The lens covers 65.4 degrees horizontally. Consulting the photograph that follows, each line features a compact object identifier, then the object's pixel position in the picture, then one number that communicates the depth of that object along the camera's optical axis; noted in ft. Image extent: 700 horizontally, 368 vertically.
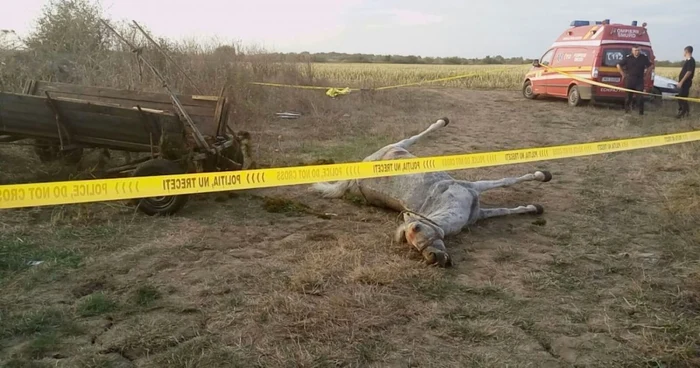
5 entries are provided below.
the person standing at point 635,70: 45.06
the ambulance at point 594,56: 47.39
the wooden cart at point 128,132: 18.51
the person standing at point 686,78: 44.80
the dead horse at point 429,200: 14.96
